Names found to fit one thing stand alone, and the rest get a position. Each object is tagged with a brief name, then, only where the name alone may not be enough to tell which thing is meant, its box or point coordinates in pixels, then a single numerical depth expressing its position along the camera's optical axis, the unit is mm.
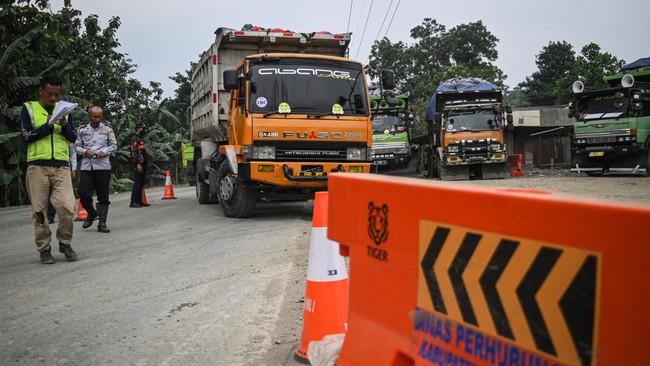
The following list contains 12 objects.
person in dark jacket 12547
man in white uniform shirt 8375
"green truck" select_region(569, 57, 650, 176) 18281
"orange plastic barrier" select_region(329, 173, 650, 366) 1396
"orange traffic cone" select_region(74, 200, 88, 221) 10406
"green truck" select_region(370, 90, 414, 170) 22359
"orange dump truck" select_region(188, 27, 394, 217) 8859
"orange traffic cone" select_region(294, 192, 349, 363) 3104
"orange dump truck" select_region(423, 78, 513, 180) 20562
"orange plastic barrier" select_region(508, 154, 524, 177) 25733
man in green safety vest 6023
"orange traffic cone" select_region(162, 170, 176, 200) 15492
